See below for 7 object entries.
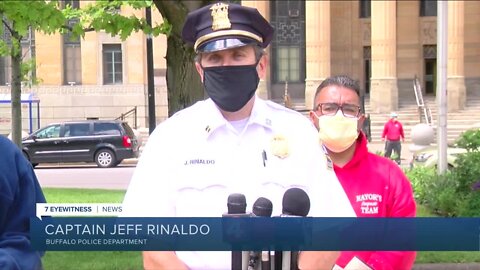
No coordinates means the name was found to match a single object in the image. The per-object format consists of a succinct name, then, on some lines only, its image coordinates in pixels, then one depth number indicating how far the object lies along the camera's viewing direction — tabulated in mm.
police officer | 2564
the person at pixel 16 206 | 2609
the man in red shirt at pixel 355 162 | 3506
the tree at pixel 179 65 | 7812
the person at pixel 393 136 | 22500
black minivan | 25938
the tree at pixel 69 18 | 8281
